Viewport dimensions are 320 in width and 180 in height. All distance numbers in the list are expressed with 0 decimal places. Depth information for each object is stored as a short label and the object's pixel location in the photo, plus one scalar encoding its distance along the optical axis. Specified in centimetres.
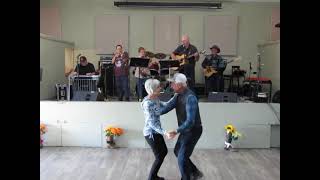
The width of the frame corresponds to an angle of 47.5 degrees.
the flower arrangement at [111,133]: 625
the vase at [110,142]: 629
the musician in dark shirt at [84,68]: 819
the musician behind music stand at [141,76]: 712
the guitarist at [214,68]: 833
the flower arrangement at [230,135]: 626
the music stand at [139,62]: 684
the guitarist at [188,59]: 748
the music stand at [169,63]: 722
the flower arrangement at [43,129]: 637
